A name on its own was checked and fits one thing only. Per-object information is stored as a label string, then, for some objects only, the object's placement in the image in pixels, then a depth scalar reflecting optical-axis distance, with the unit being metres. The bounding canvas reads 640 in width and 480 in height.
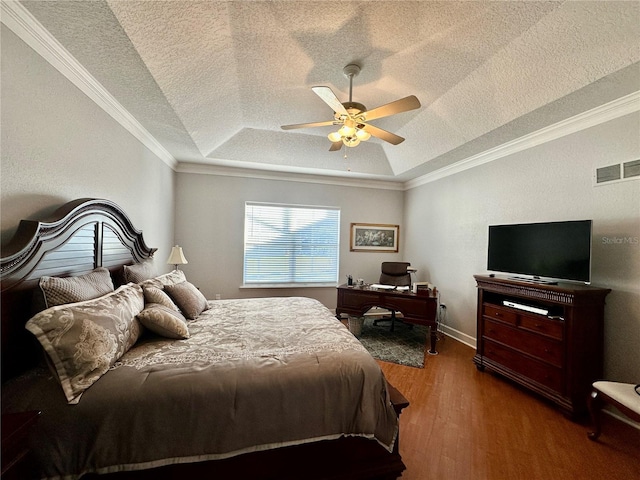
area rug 3.27
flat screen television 2.28
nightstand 0.90
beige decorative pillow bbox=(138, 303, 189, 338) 1.75
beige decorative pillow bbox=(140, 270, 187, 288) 2.24
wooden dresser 2.19
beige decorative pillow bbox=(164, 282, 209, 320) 2.29
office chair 4.39
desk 3.48
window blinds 4.67
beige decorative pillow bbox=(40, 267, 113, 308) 1.45
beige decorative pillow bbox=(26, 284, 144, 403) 1.20
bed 1.18
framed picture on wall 5.12
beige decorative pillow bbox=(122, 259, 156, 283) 2.34
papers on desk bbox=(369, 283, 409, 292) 3.86
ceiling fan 1.93
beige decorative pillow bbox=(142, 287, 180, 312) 2.01
